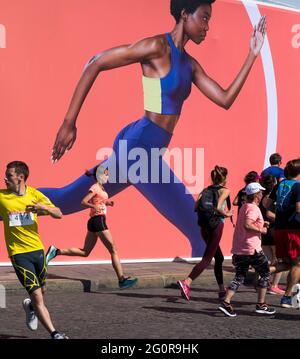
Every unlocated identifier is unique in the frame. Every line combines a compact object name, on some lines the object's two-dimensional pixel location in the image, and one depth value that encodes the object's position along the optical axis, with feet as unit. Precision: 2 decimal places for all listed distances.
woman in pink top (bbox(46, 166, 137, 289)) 34.42
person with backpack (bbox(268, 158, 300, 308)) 29.14
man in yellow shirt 22.52
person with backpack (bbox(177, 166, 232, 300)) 31.45
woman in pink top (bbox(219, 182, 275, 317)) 27.96
